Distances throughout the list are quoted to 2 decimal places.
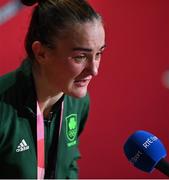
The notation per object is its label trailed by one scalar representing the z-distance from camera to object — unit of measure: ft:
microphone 13.74
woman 14.46
